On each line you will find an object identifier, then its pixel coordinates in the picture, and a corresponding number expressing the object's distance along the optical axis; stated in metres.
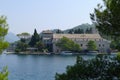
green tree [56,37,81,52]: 87.27
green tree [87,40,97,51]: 88.62
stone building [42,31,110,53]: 93.26
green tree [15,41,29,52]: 93.09
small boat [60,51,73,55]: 88.10
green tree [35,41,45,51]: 88.53
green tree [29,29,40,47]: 90.62
